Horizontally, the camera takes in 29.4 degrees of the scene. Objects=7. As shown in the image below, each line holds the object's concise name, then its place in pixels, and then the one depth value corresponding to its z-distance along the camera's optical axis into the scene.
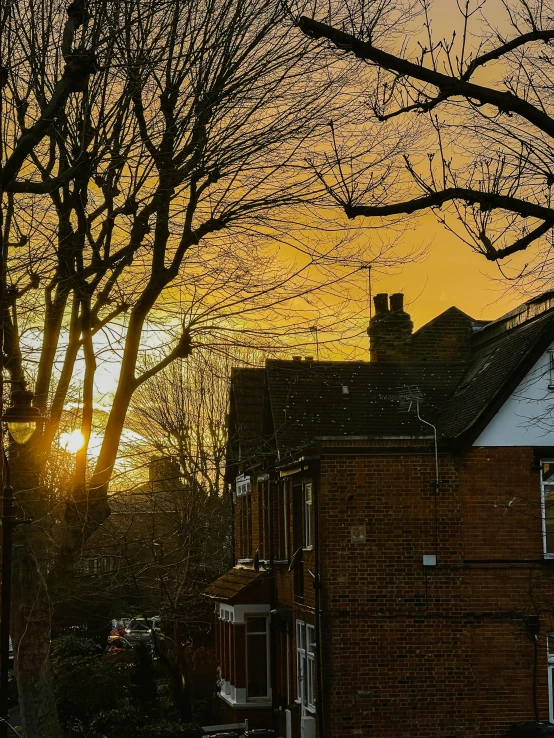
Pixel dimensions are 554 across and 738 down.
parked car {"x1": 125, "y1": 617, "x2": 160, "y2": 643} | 45.74
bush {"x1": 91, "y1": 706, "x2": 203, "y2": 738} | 23.48
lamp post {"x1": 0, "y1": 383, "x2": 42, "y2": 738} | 10.56
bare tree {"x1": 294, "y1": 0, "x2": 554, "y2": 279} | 7.20
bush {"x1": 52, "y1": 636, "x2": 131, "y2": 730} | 25.59
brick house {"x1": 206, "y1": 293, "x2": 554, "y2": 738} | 20.16
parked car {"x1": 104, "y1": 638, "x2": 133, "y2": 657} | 38.12
